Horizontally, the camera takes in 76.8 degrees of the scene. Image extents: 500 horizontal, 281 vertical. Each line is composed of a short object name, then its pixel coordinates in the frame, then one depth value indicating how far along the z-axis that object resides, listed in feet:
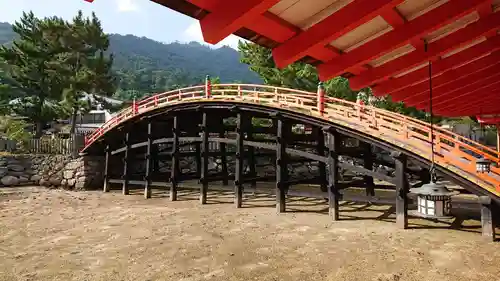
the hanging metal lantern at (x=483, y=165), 22.08
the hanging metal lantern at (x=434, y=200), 14.69
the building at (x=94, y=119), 126.21
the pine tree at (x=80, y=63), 75.97
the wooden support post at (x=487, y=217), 22.98
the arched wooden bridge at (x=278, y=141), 26.25
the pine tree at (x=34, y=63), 75.20
